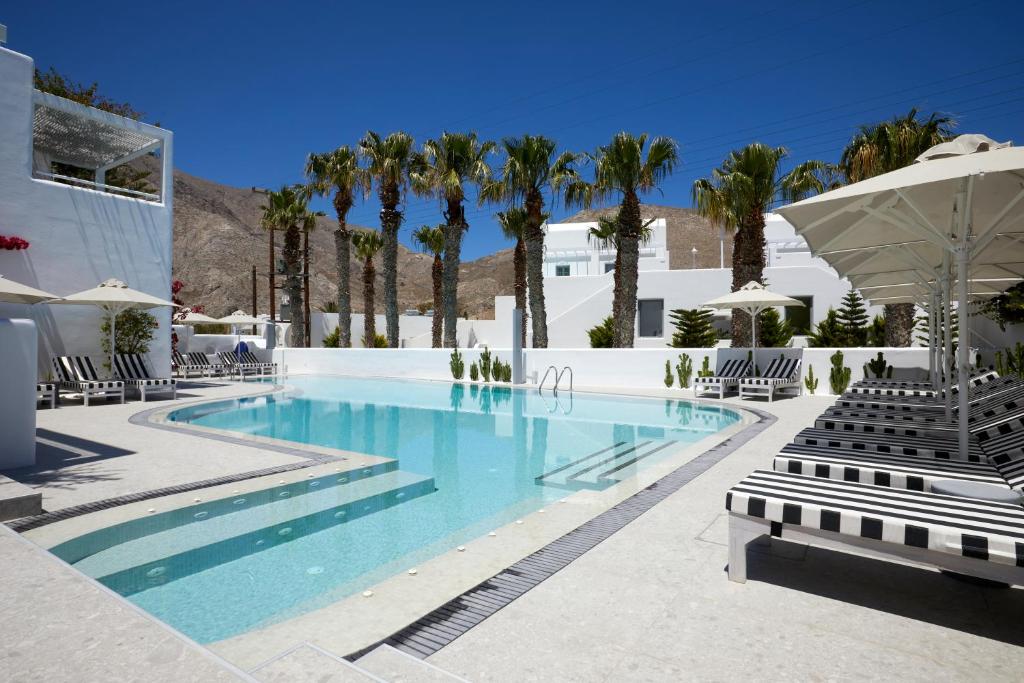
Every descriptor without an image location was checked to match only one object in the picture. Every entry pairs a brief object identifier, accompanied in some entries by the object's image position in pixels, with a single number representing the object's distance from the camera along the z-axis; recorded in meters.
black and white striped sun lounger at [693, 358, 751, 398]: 14.25
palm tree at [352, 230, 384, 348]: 27.56
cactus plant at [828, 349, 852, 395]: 13.93
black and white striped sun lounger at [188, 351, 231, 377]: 21.12
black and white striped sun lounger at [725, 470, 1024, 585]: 2.82
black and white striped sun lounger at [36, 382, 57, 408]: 12.28
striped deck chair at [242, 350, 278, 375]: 22.75
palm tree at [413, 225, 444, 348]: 31.27
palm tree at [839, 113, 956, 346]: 15.44
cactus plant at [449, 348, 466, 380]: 20.27
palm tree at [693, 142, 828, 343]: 17.14
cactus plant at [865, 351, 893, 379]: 13.39
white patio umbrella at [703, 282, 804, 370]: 14.35
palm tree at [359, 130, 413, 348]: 23.94
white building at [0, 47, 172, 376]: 13.30
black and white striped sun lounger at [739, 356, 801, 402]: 13.42
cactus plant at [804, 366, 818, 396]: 14.34
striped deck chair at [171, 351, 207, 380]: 20.56
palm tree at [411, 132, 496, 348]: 21.95
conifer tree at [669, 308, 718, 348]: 24.09
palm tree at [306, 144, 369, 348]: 25.73
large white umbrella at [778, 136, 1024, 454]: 3.81
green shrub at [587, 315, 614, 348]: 25.16
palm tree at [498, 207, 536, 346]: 22.11
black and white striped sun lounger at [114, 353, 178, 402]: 14.13
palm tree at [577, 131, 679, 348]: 18.77
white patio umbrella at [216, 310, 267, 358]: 24.44
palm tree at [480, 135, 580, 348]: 20.50
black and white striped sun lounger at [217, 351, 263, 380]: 21.42
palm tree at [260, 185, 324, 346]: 29.83
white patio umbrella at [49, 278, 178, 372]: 13.01
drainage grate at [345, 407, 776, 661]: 2.85
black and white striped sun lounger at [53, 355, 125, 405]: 12.98
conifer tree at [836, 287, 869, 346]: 21.86
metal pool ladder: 17.89
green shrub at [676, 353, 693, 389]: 15.88
